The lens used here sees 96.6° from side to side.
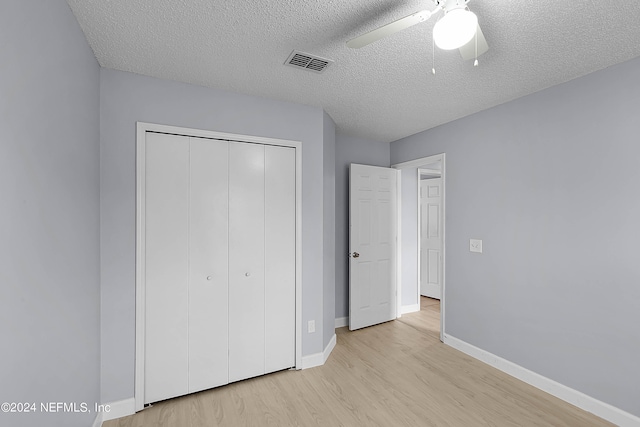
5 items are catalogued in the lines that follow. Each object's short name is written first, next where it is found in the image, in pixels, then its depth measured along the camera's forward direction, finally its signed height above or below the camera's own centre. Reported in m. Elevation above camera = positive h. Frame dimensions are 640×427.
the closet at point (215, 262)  2.18 -0.39
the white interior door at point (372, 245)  3.62 -0.40
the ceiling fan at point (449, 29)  1.17 +0.82
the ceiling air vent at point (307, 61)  1.92 +1.07
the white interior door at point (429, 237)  5.04 -0.41
